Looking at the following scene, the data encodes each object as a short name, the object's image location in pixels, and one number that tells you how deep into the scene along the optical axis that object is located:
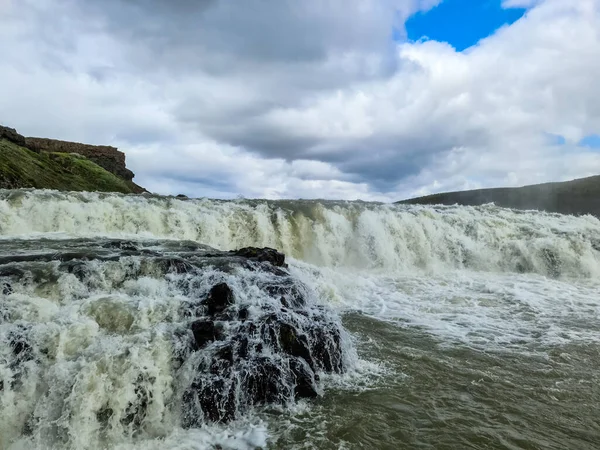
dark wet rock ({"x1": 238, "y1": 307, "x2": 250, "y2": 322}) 7.08
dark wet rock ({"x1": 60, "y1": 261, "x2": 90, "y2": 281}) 7.40
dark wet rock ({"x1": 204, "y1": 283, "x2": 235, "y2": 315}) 7.24
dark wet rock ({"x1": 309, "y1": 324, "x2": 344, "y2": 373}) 7.05
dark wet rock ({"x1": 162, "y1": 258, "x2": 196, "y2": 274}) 8.31
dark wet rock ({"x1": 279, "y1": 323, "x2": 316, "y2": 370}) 6.82
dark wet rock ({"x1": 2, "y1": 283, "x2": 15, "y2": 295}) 6.53
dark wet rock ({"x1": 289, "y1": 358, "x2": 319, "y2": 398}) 6.24
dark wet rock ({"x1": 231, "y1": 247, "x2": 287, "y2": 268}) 10.01
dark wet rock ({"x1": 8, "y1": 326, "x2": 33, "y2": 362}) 5.46
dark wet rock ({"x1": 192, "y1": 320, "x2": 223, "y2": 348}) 6.41
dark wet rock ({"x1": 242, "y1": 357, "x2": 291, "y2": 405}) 6.04
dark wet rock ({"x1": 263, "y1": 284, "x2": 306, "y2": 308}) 8.02
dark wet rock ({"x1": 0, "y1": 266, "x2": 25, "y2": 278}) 6.81
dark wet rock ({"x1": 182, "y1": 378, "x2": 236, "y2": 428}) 5.50
